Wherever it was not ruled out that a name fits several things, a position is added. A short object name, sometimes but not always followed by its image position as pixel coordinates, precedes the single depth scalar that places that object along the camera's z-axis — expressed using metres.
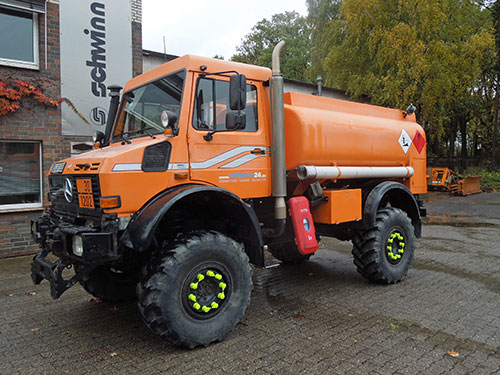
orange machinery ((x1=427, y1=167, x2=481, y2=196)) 19.05
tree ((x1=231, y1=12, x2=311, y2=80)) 36.44
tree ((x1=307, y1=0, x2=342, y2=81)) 24.33
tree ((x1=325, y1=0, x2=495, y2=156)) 18.09
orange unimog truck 3.66
